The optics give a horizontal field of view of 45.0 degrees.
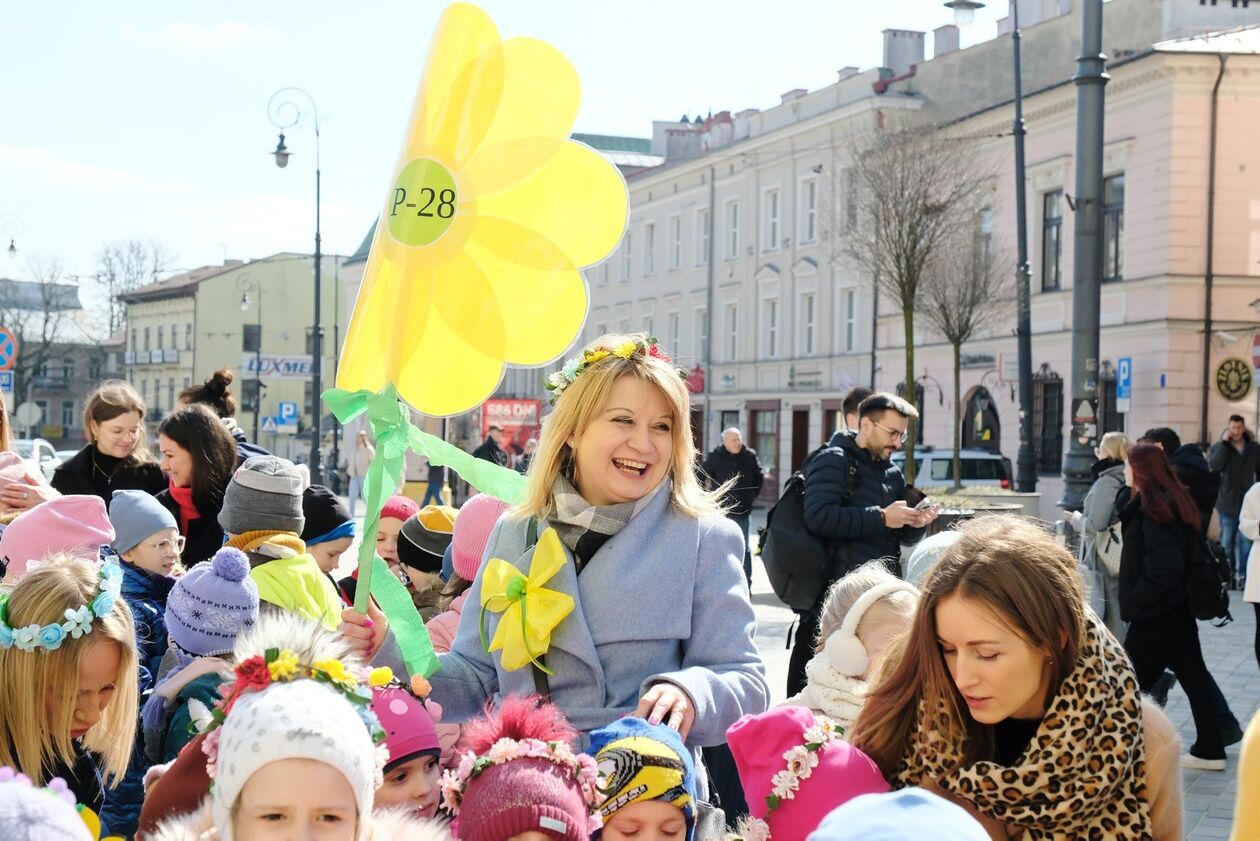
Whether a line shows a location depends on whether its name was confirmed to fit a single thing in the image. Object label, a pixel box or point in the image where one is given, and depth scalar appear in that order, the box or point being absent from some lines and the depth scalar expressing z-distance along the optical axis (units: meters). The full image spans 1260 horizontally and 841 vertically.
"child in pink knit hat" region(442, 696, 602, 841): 2.97
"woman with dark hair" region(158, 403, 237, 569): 6.42
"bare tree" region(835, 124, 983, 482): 29.30
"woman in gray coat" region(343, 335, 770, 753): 3.48
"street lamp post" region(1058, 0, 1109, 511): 12.86
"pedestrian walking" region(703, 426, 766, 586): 16.27
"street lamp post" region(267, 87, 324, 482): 31.33
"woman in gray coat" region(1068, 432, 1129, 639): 9.27
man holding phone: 7.77
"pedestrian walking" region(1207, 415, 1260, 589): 17.14
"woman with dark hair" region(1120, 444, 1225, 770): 8.27
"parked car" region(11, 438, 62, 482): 27.13
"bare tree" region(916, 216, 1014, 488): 30.22
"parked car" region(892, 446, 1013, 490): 27.98
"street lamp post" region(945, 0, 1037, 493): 22.02
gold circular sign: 27.59
